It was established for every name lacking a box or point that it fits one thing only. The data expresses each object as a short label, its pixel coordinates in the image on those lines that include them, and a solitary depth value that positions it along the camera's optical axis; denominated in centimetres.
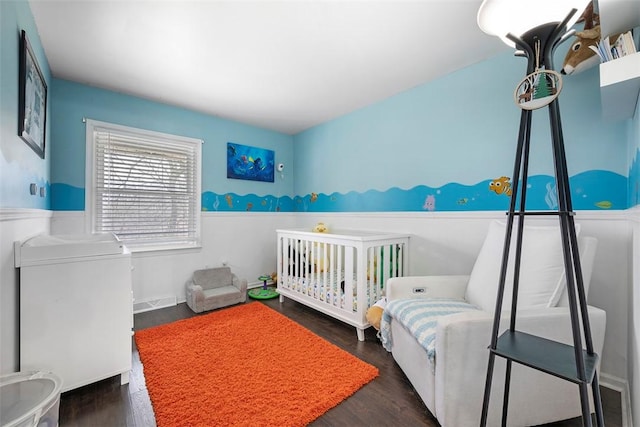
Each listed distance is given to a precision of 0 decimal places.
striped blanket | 129
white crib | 208
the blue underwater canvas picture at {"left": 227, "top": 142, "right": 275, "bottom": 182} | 330
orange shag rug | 131
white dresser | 131
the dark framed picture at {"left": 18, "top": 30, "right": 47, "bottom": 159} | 135
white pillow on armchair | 132
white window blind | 252
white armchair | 112
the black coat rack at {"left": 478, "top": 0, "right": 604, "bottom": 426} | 81
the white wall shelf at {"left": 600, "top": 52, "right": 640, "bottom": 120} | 104
